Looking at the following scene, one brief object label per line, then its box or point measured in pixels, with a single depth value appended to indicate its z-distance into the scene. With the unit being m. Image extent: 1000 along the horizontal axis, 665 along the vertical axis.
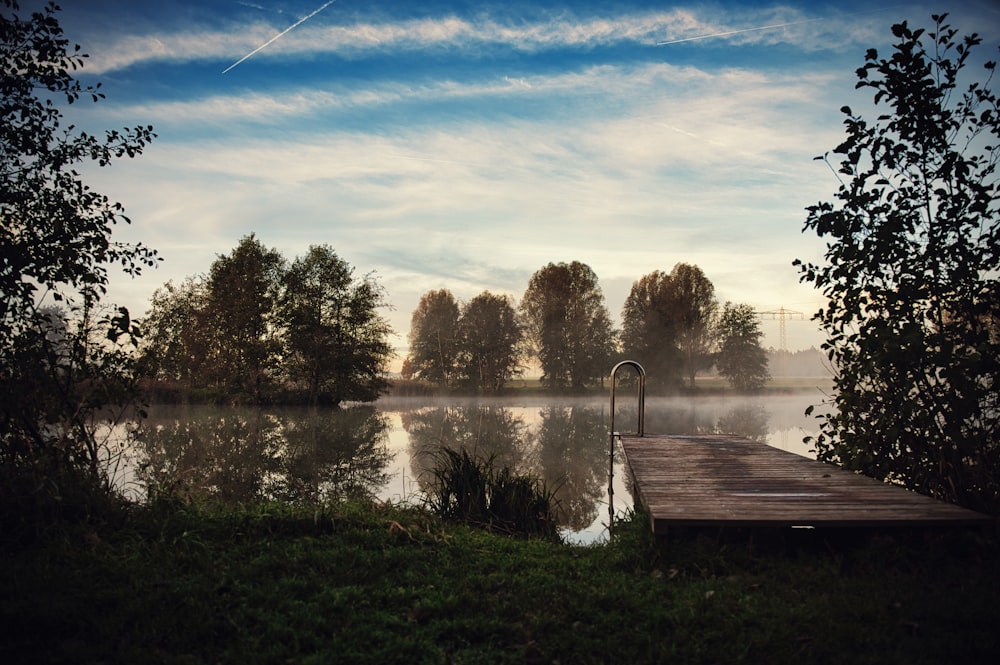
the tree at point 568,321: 40.94
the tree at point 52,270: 4.83
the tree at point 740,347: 45.69
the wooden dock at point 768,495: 4.05
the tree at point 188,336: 26.98
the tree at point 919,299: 4.75
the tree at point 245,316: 28.14
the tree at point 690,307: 42.62
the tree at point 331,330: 29.08
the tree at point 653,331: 42.88
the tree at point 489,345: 41.06
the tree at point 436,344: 41.78
